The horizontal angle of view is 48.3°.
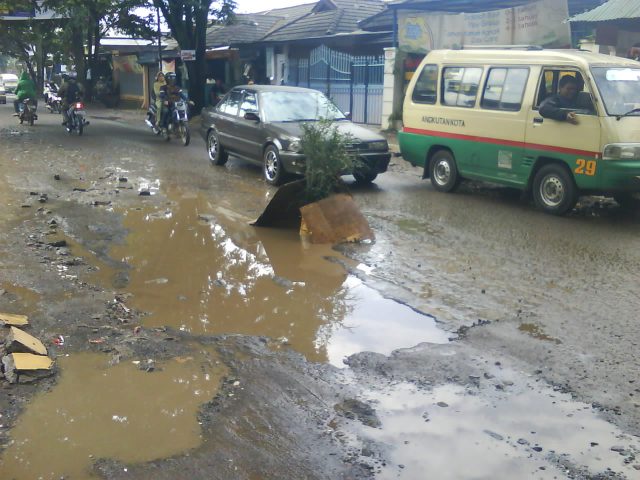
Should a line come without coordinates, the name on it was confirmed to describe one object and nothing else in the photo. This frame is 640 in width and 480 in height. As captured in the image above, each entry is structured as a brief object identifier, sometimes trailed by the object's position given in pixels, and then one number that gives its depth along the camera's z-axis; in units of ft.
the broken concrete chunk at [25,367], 14.20
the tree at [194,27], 76.38
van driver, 29.63
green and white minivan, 28.78
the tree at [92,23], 82.28
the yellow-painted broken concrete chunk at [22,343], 14.99
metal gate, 71.31
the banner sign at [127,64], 123.44
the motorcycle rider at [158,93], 58.72
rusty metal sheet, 26.61
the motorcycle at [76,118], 61.67
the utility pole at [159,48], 94.00
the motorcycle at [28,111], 72.49
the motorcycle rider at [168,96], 57.47
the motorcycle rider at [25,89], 70.74
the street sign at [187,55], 77.15
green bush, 27.37
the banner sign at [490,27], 52.26
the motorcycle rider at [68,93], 59.21
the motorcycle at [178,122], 56.39
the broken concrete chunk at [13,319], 16.88
